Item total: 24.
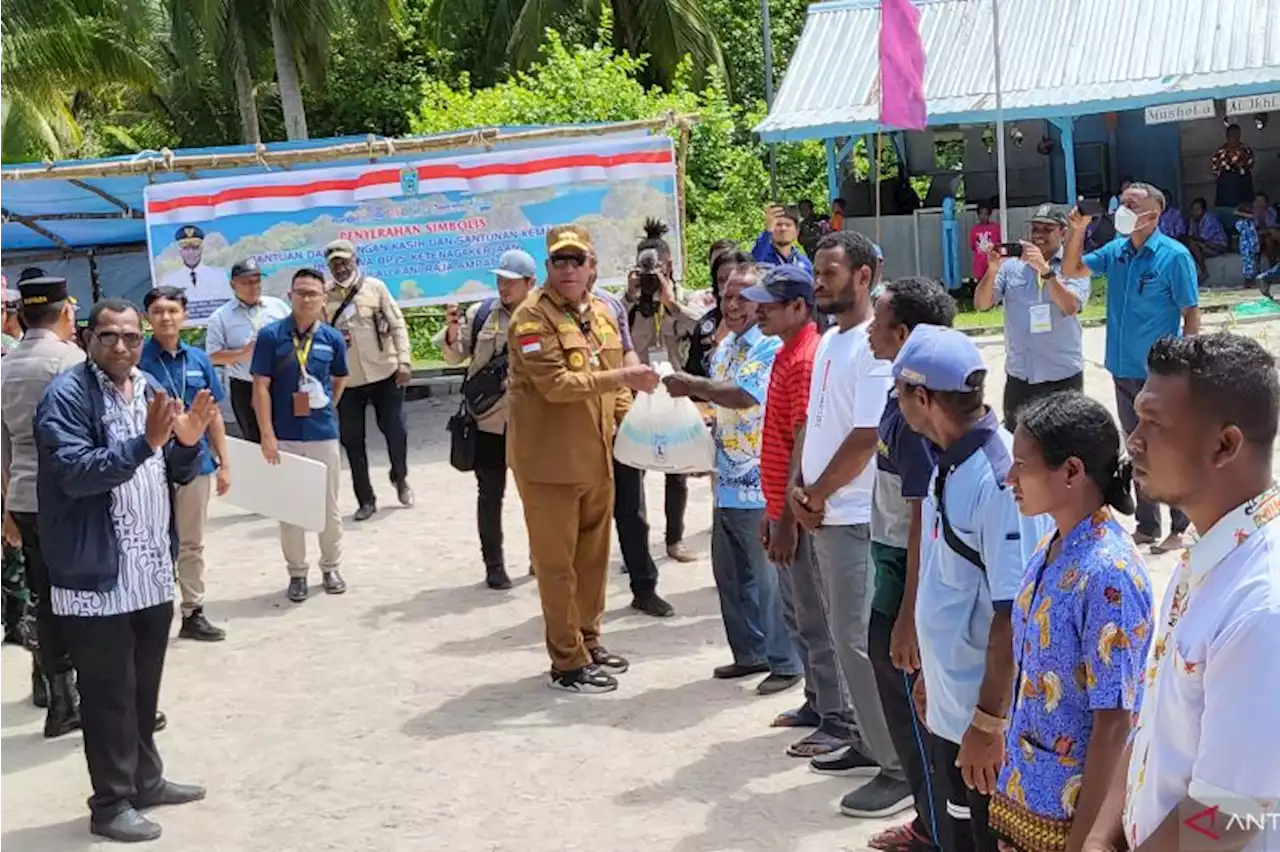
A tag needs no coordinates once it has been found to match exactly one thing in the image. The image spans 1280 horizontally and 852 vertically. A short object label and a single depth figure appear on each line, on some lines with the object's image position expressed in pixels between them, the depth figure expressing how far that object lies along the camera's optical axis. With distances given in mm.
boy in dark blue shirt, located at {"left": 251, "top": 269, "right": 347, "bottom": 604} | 8398
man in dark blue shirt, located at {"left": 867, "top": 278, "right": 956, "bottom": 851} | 4172
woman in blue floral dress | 2871
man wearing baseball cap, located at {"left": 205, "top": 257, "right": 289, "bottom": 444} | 9562
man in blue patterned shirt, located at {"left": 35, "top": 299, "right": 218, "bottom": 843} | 5121
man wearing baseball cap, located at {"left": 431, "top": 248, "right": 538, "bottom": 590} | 7945
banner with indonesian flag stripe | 12953
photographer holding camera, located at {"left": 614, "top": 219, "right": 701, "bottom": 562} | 8594
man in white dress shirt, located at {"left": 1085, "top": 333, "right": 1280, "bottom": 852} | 1970
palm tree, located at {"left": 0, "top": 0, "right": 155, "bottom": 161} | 26781
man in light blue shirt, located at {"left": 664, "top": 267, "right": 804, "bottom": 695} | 6109
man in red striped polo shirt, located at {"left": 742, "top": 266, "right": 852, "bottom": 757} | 5430
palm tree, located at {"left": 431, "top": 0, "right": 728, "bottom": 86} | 27047
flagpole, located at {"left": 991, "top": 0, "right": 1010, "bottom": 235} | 13246
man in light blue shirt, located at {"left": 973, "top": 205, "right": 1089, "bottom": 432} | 8141
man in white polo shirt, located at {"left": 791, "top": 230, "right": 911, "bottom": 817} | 4941
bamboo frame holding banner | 13047
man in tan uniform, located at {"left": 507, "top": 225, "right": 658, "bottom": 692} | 6266
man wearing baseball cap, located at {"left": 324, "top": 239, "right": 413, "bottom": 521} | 10141
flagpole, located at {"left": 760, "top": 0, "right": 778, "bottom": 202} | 21938
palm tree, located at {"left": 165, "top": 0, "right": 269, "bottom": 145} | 25953
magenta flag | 13930
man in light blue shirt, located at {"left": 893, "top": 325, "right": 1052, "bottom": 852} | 3350
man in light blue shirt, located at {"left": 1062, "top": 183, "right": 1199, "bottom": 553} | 7824
